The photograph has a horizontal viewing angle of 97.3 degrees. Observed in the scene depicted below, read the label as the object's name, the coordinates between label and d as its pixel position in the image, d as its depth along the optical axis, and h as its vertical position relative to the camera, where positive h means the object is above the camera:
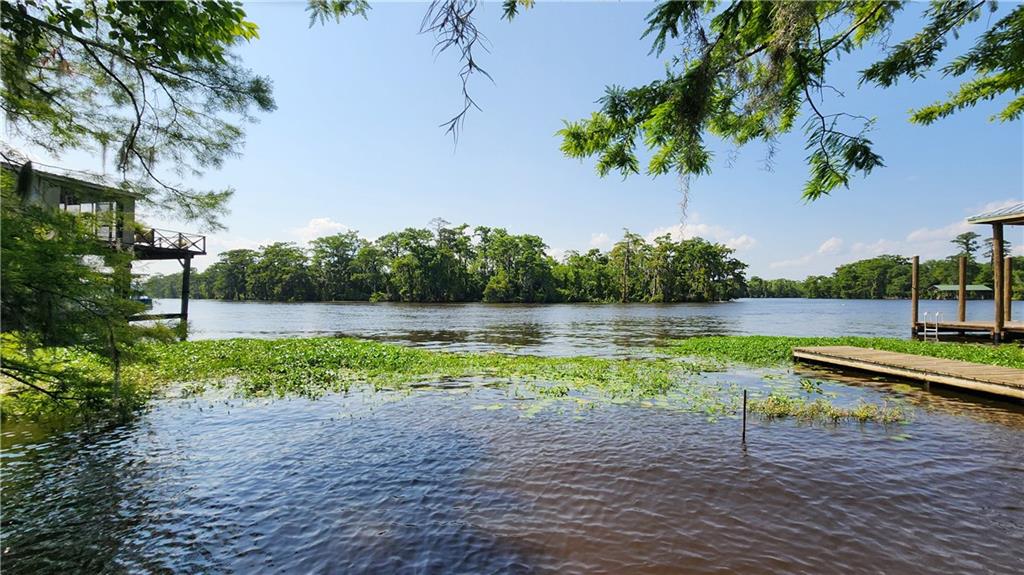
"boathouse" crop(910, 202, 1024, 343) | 21.38 +0.88
